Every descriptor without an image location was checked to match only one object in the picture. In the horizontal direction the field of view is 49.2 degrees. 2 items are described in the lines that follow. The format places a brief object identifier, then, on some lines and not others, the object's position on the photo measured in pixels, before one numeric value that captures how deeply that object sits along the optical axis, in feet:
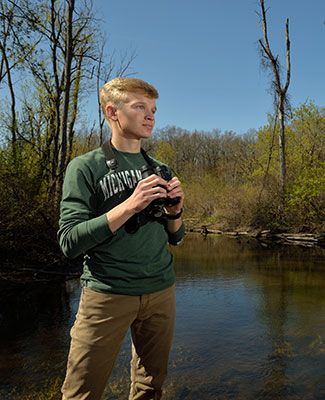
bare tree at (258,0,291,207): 69.26
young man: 5.35
